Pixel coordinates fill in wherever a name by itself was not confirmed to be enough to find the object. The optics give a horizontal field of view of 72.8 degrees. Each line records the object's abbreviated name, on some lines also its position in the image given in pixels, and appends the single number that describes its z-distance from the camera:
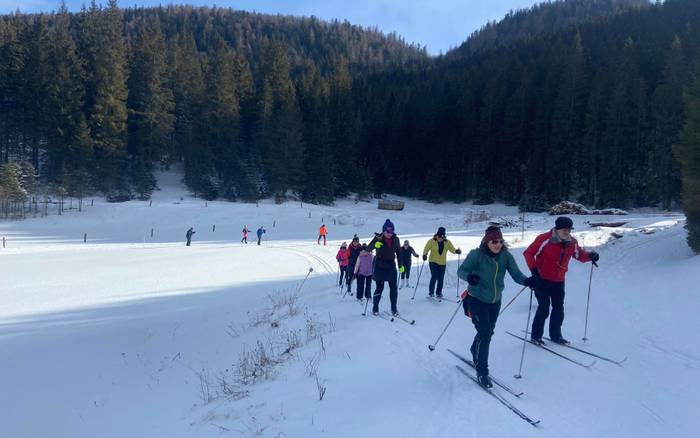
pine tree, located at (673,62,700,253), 13.87
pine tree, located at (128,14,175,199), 51.88
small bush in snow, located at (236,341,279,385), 7.73
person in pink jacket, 15.31
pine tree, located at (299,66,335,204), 55.09
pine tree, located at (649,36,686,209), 41.38
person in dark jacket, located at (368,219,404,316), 9.53
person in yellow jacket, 11.45
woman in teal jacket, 5.79
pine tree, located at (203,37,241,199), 53.91
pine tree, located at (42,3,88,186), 47.06
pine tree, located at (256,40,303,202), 52.38
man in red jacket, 6.80
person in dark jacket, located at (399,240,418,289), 13.28
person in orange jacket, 29.08
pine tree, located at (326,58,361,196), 59.64
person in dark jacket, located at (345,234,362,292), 13.53
